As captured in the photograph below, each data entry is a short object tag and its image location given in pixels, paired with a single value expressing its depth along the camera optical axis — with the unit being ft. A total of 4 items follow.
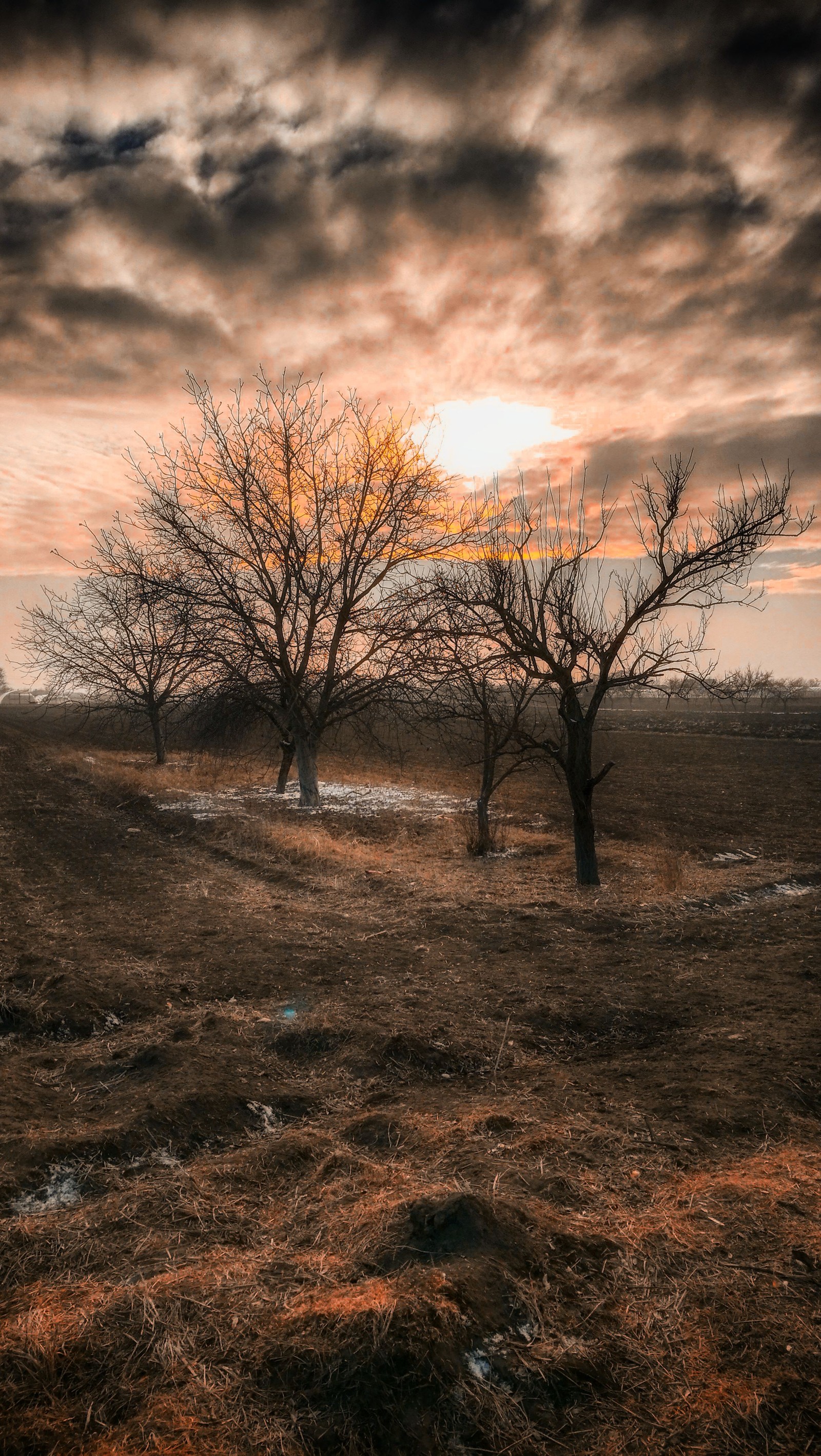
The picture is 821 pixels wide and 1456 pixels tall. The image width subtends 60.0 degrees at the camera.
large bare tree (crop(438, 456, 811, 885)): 29.25
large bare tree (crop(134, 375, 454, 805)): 52.54
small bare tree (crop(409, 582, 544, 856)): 33.71
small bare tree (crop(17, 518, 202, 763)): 50.80
